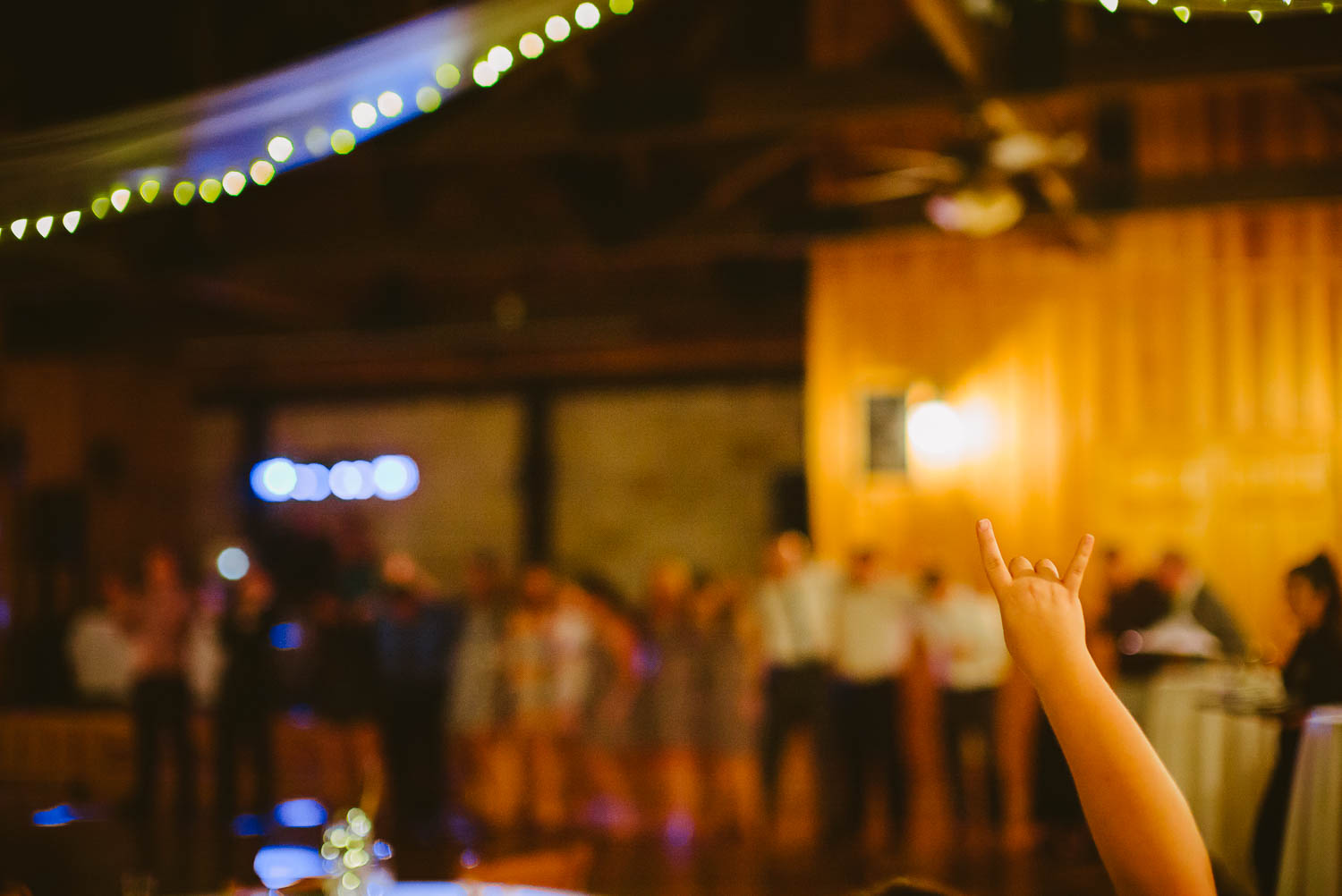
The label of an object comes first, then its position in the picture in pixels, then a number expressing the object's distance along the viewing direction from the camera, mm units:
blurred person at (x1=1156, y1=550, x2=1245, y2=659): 6270
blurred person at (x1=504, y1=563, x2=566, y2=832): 7090
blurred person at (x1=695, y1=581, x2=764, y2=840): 6633
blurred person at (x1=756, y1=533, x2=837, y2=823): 6777
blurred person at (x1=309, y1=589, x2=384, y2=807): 7277
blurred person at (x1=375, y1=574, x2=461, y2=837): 7020
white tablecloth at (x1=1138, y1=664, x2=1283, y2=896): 3873
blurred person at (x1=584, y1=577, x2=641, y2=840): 6879
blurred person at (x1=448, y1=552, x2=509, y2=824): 7168
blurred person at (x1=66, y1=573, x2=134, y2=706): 8555
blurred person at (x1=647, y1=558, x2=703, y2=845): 6688
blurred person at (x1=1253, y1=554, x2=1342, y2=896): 3381
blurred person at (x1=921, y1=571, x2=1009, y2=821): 6445
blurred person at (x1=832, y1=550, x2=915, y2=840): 6605
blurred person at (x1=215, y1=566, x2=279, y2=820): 6949
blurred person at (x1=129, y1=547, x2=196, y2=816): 7016
